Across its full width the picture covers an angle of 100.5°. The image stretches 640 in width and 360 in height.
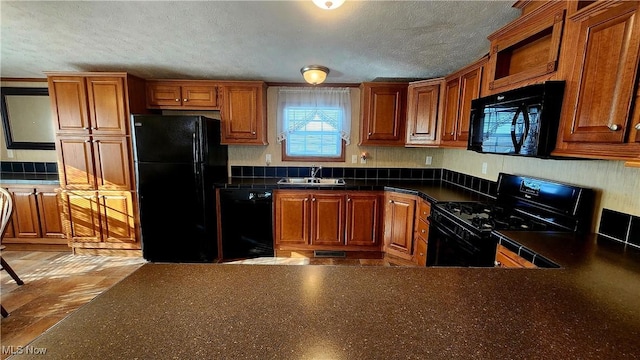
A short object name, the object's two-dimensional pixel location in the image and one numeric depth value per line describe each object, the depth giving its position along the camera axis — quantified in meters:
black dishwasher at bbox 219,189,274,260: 3.10
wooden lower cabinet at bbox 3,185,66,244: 3.18
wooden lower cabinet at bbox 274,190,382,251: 3.12
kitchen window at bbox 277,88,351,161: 3.42
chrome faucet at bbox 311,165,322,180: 3.53
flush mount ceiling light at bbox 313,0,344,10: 1.30
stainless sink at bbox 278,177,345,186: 3.32
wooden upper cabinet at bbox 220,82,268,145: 3.21
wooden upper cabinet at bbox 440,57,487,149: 2.20
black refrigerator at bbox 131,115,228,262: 2.79
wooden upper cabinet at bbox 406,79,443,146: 2.83
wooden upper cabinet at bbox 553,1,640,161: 1.07
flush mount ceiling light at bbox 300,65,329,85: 2.59
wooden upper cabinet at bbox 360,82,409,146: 3.19
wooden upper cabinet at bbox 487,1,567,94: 1.38
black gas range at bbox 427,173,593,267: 1.61
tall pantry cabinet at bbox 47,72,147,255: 2.91
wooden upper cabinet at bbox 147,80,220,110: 3.18
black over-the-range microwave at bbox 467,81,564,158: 1.38
